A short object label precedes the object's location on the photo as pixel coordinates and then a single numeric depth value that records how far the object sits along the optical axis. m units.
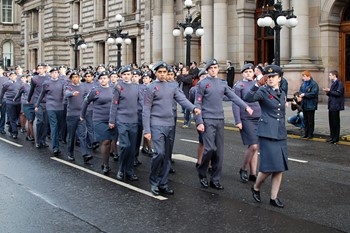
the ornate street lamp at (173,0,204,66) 24.48
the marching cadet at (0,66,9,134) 18.03
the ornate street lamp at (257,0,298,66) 18.89
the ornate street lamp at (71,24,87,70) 35.38
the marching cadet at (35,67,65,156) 13.38
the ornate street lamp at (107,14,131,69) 30.83
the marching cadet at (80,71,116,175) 10.83
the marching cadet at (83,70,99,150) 12.77
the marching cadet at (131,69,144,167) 10.62
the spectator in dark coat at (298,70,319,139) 15.66
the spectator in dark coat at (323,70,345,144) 14.95
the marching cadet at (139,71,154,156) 13.01
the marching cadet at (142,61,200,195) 8.90
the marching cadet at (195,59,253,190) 9.20
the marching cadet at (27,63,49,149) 14.48
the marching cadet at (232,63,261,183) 9.73
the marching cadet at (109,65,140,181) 10.02
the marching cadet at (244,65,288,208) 7.90
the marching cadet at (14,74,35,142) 15.95
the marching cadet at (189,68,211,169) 10.21
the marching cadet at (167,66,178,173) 9.20
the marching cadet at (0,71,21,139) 17.30
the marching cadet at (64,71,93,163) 12.40
